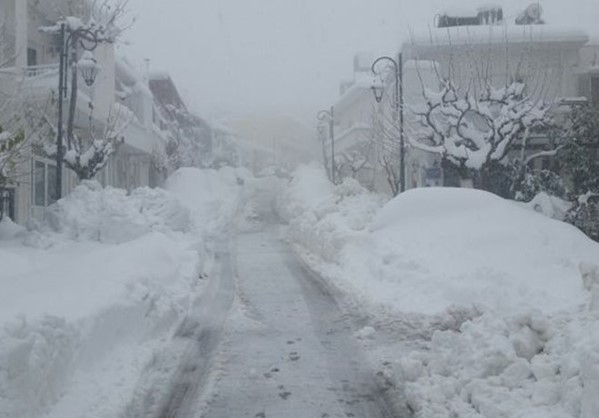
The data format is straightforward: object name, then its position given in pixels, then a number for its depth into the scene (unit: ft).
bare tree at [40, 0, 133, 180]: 55.11
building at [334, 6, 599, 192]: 77.20
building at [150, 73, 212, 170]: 147.95
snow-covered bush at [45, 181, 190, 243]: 54.70
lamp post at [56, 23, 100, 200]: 51.67
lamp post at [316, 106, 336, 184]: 118.11
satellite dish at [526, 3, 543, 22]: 98.07
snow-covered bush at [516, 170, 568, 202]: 63.10
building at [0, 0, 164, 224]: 62.39
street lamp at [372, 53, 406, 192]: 58.29
